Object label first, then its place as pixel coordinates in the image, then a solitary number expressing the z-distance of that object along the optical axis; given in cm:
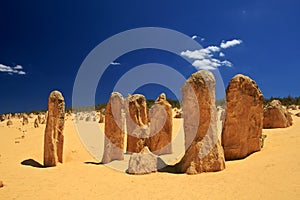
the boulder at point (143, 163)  941
